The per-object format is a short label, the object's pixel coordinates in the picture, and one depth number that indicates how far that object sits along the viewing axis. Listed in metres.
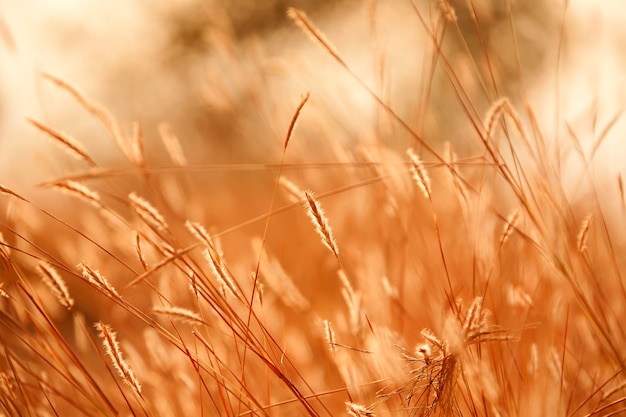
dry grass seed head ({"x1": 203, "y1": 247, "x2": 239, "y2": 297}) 1.84
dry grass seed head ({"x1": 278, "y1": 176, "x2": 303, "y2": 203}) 1.91
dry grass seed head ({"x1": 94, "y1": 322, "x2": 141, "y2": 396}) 1.82
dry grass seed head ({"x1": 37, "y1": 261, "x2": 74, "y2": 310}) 1.85
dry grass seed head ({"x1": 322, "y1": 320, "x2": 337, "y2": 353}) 1.86
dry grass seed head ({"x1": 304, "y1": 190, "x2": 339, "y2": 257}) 1.81
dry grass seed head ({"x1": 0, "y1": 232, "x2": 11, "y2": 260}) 1.86
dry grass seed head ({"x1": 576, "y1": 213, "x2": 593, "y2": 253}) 1.86
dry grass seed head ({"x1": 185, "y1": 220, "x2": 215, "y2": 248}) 1.83
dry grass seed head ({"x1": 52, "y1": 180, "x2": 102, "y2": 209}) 1.84
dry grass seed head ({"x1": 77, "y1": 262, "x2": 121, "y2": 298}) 1.83
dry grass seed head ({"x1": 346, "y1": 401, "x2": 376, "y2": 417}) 1.80
